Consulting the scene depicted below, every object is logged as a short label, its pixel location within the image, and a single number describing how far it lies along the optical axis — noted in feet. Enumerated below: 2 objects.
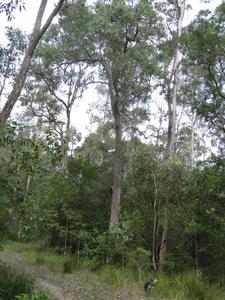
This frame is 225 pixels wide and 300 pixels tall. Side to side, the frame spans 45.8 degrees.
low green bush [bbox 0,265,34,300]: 12.78
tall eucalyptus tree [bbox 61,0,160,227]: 30.91
